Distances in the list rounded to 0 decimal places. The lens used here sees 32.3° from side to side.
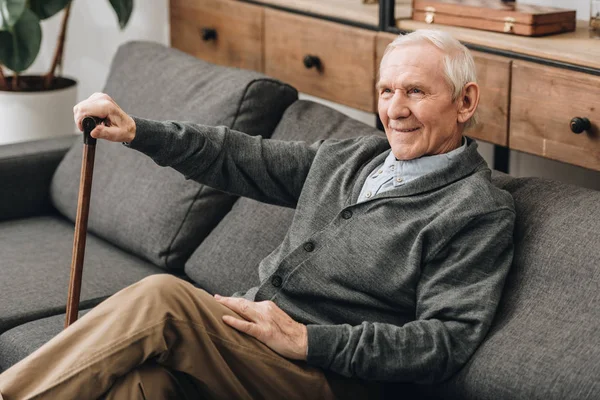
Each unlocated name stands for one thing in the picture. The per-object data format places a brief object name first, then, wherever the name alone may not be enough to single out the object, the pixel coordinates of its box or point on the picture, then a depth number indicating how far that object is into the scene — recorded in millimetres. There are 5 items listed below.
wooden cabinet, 2314
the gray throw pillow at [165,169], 2590
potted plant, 3428
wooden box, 2496
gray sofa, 1793
